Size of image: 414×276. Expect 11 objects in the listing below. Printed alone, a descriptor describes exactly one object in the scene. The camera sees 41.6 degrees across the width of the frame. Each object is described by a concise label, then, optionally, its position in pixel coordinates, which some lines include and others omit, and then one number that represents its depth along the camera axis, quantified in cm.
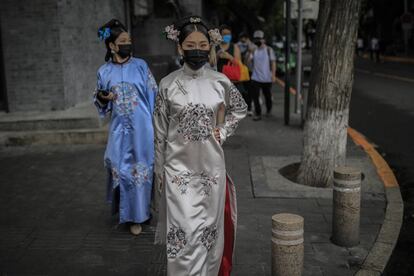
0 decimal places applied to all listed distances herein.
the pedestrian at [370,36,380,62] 3594
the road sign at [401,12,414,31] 3538
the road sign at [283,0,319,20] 1120
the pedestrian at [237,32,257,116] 1157
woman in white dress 356
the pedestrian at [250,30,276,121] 1136
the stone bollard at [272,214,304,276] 373
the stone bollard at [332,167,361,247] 481
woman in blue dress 505
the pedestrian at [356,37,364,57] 4848
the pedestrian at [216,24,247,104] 872
